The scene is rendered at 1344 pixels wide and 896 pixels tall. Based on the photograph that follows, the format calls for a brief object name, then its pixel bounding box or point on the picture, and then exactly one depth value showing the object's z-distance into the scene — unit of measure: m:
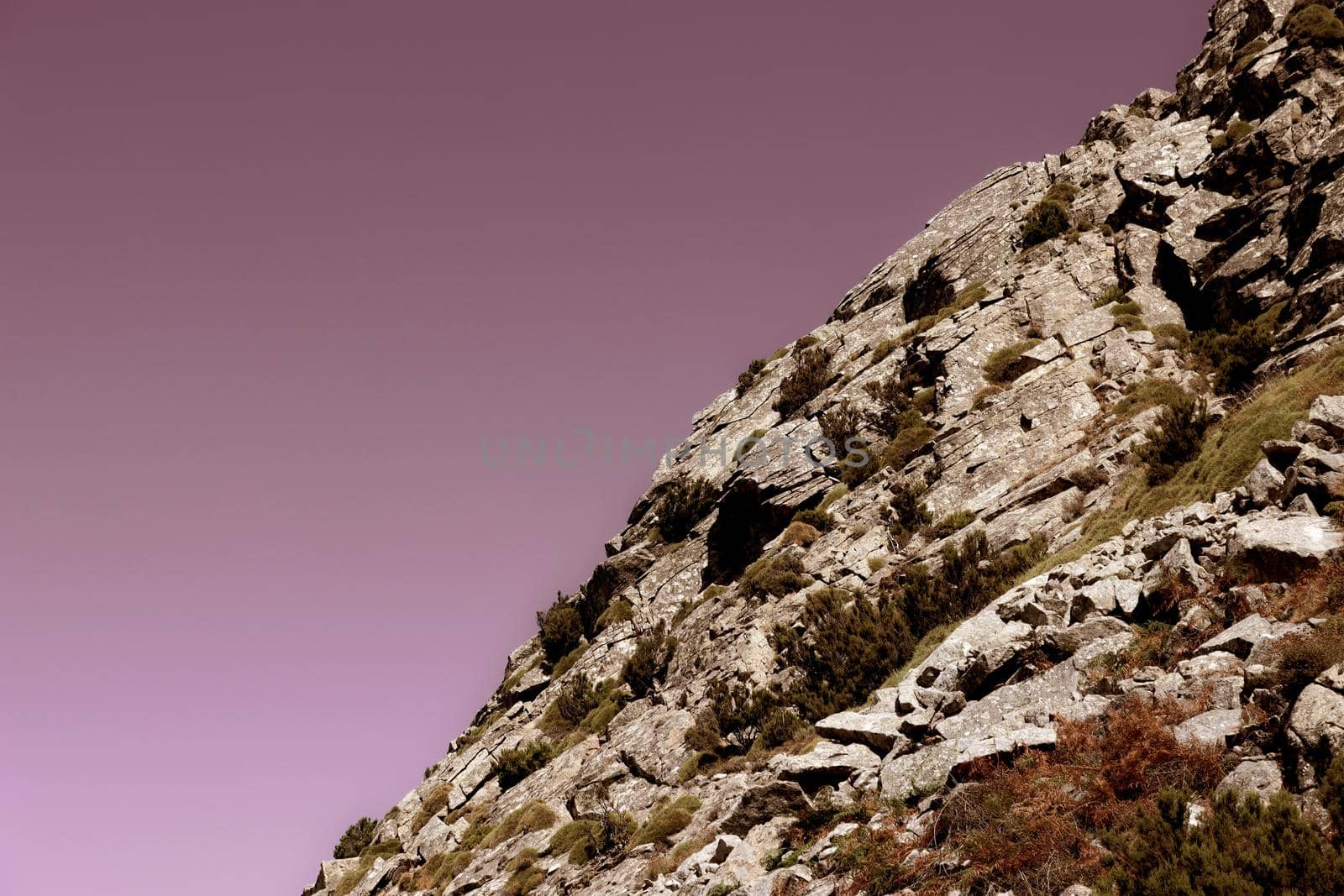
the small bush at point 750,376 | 45.33
